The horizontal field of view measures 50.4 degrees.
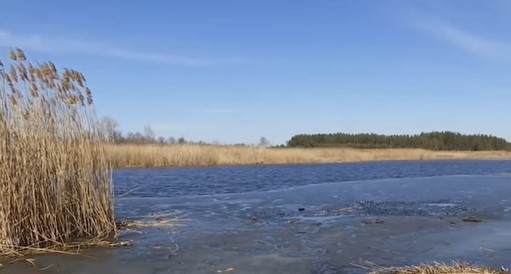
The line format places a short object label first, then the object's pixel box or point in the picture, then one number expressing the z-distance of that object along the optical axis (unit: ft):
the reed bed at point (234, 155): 92.38
